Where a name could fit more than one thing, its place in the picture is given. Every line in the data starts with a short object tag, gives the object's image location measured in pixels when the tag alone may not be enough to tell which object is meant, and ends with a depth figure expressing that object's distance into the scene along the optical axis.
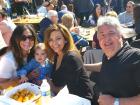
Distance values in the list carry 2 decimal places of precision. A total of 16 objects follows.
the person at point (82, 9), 5.96
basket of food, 1.47
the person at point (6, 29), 2.42
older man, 1.18
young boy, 1.77
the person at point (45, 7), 5.48
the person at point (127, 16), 4.30
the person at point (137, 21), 1.88
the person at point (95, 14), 5.28
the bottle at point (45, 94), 1.40
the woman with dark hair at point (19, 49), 1.85
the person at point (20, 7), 6.26
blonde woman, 1.64
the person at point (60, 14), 4.43
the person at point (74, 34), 3.14
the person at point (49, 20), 3.85
